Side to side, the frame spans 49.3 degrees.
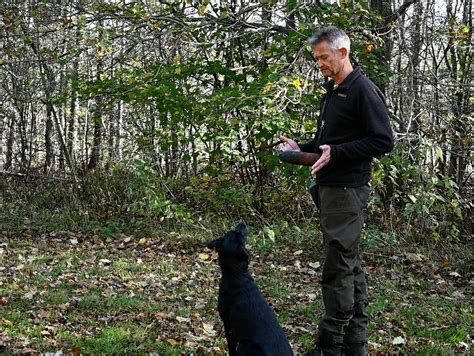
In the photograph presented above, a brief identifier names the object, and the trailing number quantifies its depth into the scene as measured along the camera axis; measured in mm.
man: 3262
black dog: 2889
